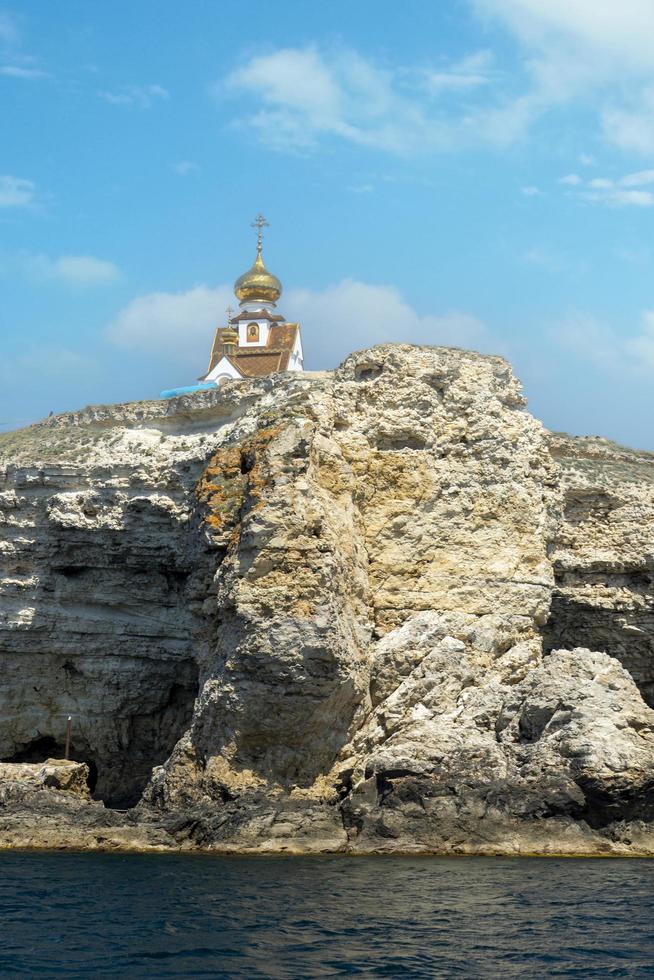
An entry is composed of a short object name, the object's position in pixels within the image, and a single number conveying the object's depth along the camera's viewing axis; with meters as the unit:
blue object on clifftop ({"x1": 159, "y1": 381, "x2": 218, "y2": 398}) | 55.31
